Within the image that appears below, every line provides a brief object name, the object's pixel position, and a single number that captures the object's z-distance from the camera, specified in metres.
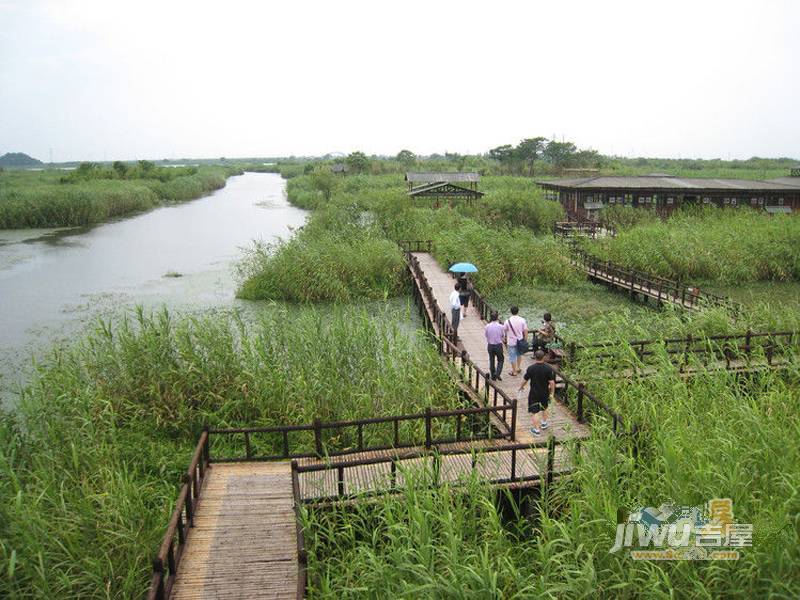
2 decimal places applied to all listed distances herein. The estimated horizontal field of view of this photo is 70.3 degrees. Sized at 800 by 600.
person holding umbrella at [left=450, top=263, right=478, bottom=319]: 16.53
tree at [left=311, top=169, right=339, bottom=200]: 60.91
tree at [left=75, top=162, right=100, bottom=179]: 74.81
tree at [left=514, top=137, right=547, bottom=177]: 97.94
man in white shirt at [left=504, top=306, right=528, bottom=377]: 12.27
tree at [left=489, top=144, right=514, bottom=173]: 101.03
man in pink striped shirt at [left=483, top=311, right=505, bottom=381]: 11.71
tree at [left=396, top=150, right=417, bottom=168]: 123.48
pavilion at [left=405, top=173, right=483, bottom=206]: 45.47
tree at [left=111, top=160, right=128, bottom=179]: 78.94
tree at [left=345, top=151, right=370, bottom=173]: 94.88
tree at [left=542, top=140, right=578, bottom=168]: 97.53
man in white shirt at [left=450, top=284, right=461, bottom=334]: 14.48
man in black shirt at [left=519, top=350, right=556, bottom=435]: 9.36
